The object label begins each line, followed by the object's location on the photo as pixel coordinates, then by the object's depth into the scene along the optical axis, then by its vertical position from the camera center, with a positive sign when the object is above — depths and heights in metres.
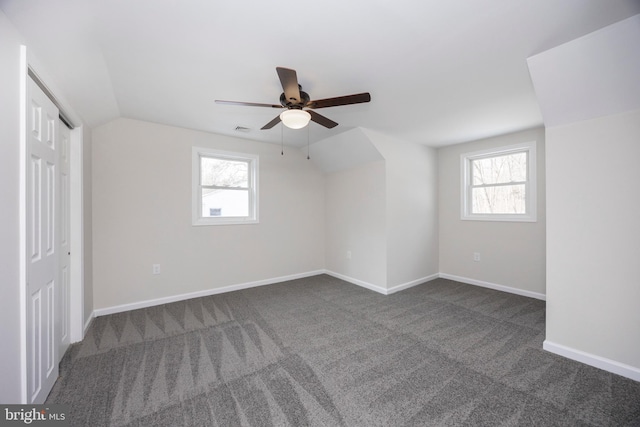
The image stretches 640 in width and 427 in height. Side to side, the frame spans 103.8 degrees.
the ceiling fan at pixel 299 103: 1.93 +0.89
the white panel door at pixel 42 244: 1.49 -0.21
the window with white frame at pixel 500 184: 3.61 +0.44
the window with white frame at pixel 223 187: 3.69 +0.39
